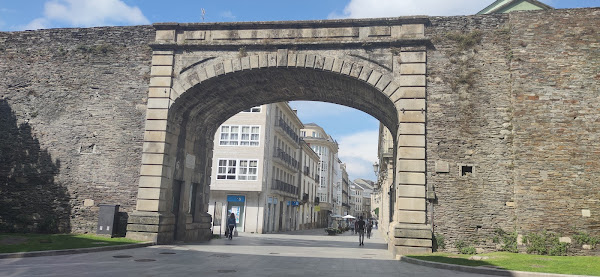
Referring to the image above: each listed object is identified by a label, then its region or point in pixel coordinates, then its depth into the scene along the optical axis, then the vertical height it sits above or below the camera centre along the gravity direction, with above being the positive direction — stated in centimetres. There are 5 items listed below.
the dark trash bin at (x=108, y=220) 1602 -56
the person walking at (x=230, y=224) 2214 -70
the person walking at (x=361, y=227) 2302 -57
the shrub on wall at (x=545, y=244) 1371 -59
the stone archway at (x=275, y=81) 1502 +468
